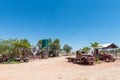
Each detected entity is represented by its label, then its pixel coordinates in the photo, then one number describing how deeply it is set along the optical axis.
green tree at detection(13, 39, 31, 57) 10.20
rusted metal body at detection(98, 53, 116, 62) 10.30
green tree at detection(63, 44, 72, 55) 23.79
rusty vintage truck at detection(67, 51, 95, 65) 8.39
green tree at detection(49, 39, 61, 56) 15.60
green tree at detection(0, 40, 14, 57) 9.66
